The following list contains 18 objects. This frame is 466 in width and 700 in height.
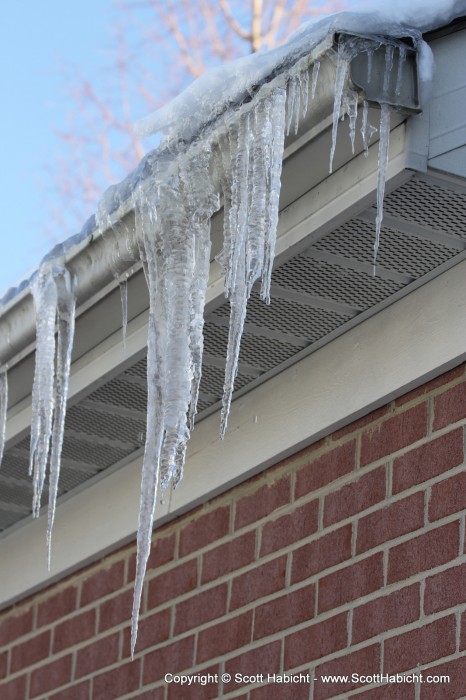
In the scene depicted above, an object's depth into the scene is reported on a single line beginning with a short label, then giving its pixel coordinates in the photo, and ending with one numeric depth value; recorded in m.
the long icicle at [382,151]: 5.02
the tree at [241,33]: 23.89
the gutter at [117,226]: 4.95
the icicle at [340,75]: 4.88
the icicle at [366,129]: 4.98
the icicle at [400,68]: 4.95
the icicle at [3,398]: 7.30
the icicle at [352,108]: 4.91
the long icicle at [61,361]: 6.43
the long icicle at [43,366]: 6.45
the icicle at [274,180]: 5.15
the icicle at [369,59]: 4.91
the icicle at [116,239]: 6.01
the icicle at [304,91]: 5.03
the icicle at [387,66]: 4.94
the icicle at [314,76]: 4.99
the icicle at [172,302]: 5.66
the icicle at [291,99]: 5.11
